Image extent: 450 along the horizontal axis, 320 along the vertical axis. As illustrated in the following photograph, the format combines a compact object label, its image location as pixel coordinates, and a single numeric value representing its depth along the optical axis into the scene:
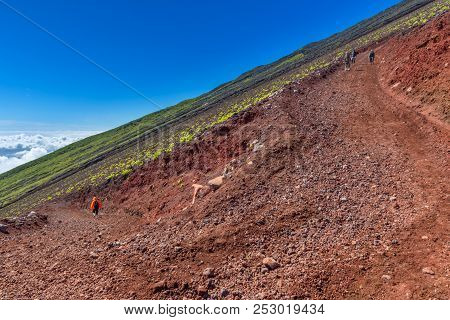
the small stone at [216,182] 11.72
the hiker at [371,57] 26.83
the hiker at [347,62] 27.70
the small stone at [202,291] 6.23
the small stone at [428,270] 5.54
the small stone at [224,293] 6.12
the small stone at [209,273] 6.68
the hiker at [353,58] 29.55
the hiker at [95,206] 19.45
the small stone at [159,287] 6.41
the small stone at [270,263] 6.70
